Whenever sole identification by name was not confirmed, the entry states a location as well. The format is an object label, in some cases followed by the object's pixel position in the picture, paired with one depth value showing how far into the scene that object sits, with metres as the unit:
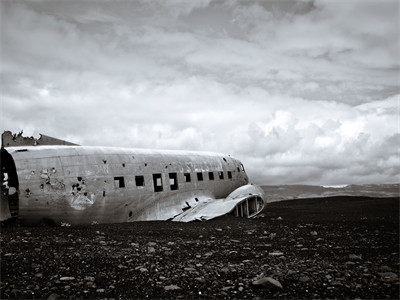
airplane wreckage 14.48
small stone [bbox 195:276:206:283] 6.61
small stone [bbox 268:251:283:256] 9.26
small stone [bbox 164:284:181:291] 6.18
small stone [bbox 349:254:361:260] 8.44
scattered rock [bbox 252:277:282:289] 6.08
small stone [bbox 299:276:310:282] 6.42
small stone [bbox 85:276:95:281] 6.64
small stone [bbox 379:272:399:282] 6.45
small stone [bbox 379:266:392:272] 7.14
